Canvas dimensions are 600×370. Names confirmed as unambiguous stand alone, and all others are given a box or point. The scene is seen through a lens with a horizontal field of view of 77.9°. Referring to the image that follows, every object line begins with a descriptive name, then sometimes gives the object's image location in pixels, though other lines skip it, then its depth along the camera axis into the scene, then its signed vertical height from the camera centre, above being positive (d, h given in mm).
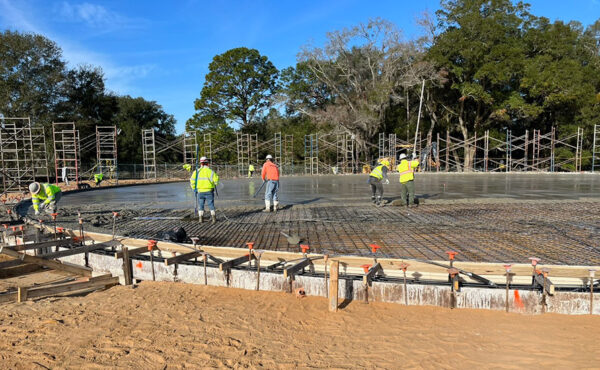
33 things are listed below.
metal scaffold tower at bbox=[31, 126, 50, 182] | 27823 +1156
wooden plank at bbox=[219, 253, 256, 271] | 4798 -1248
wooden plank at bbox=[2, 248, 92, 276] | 5543 -1409
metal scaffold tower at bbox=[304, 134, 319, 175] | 34719 +536
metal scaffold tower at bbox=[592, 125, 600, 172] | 31281 +885
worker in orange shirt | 9156 -353
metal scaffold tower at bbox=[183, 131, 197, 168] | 38438 +2336
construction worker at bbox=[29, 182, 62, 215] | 8828 -601
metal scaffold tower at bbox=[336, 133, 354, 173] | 35562 +1407
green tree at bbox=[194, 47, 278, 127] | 40406 +9080
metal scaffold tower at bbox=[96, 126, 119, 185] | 23578 +527
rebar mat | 5539 -1235
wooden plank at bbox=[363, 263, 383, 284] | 4246 -1262
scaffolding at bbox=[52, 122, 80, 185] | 29472 +2384
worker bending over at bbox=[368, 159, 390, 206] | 10102 -334
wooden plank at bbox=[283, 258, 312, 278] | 4391 -1234
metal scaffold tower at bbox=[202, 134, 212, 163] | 34972 +1917
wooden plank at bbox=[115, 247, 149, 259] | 5446 -1213
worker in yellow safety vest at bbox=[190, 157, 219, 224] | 8039 -343
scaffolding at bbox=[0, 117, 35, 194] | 15892 +1016
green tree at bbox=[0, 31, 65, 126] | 28703 +7728
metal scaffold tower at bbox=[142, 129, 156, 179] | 26575 -180
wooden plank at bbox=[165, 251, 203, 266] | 5054 -1241
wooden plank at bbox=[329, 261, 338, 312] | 4070 -1329
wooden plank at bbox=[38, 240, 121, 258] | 5711 -1230
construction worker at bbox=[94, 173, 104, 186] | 20669 -418
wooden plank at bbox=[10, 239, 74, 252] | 6223 -1242
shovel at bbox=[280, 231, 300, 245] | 6035 -1197
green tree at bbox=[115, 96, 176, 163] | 37812 +5147
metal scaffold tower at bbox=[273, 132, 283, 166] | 36284 +1339
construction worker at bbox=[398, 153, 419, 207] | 9688 -336
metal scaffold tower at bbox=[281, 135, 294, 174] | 34062 +807
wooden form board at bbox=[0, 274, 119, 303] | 4809 -1608
